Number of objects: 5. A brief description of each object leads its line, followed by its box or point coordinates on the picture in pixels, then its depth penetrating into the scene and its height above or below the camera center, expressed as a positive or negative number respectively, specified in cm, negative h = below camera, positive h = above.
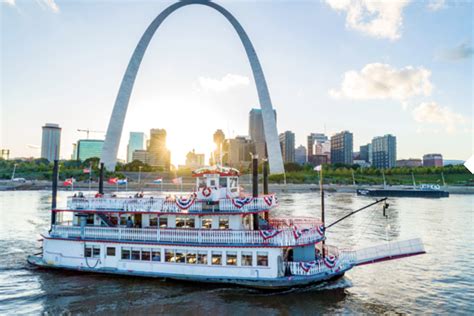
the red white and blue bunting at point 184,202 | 1753 -137
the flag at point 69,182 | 2462 -63
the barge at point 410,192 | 7776 -256
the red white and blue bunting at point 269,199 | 1752 -110
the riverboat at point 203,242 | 1656 -345
